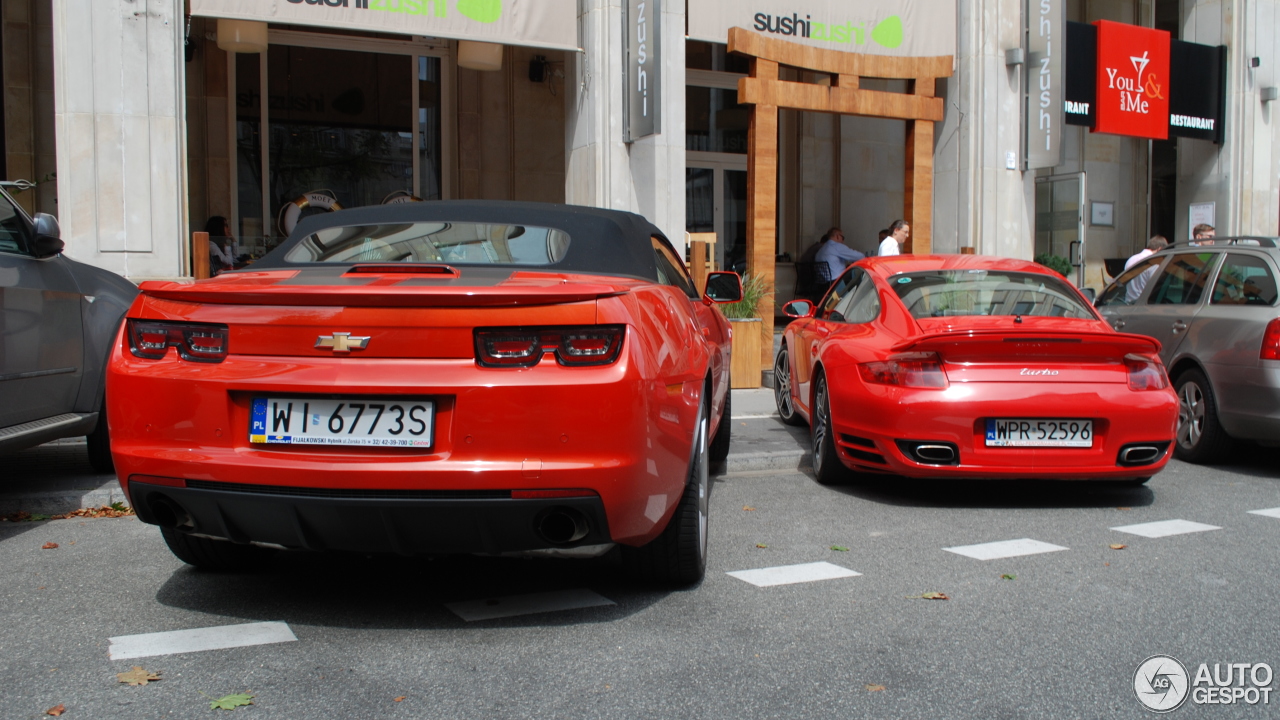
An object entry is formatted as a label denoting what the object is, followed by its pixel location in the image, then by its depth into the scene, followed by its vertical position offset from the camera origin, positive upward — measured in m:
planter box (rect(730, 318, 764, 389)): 10.93 -0.76
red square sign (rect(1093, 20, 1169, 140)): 16.12 +2.91
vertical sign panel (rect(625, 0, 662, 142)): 11.90 +2.30
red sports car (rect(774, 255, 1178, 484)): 5.61 -0.64
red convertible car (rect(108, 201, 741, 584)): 3.30 -0.41
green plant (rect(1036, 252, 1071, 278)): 16.14 +0.20
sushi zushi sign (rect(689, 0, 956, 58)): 12.76 +3.08
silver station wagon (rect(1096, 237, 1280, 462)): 6.86 -0.40
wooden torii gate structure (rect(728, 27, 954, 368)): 12.37 +2.05
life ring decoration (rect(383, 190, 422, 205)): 14.76 +1.11
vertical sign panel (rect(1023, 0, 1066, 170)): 14.91 +2.65
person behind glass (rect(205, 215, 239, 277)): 13.01 +0.39
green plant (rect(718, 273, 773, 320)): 11.24 -0.24
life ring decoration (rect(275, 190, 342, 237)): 14.41 +0.94
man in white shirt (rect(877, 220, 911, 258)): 13.95 +0.48
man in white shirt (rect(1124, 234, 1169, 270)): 14.16 +0.41
